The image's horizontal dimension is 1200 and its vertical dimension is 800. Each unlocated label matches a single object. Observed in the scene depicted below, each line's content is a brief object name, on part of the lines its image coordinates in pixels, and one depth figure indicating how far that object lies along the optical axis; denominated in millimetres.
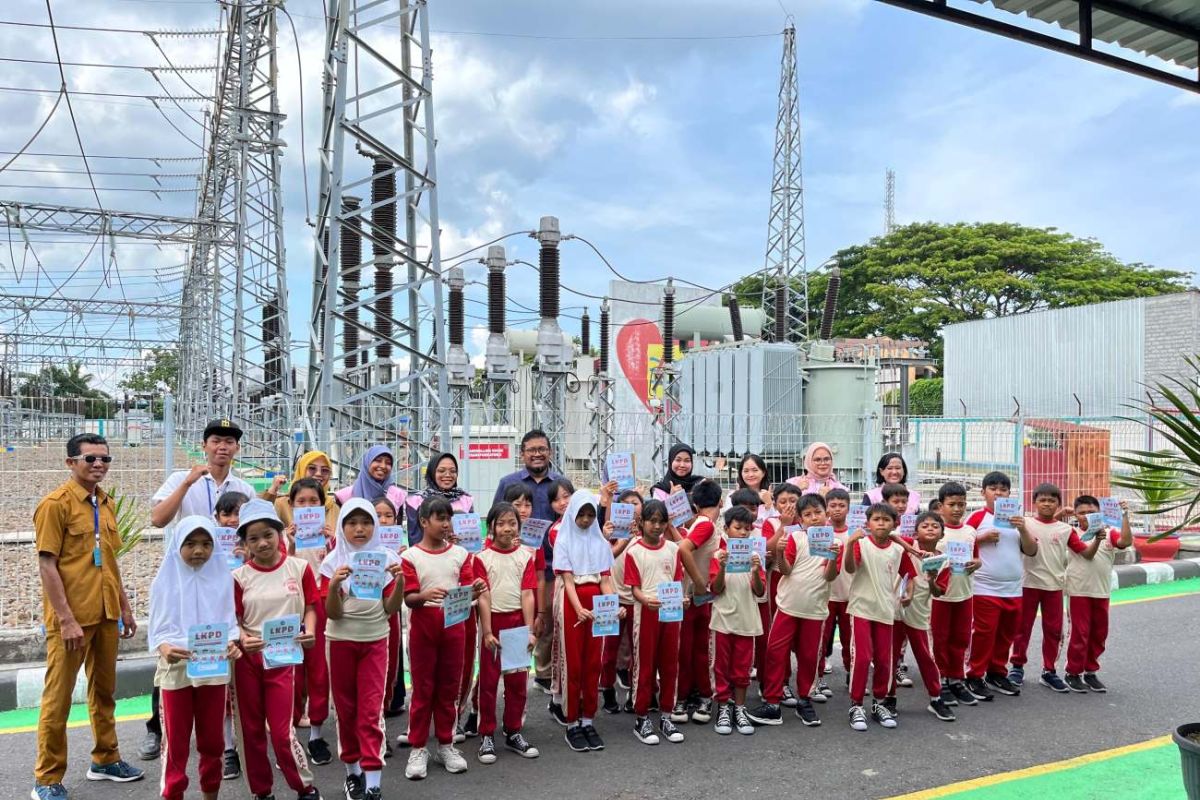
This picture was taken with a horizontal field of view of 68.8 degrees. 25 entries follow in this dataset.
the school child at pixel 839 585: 5465
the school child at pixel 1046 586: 5914
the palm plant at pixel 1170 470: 4207
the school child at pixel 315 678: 4598
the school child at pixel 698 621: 5180
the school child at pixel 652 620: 4988
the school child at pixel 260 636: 3889
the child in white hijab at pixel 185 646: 3719
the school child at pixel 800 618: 5223
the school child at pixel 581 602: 4832
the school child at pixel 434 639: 4457
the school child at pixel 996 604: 5707
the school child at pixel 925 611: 5324
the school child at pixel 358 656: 4055
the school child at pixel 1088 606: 5852
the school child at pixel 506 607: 4711
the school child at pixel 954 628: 5574
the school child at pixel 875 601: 5152
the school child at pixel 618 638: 5268
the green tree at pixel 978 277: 35719
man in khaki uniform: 4035
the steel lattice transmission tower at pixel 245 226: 16688
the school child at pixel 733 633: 5047
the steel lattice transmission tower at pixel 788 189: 23312
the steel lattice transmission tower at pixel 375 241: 7945
